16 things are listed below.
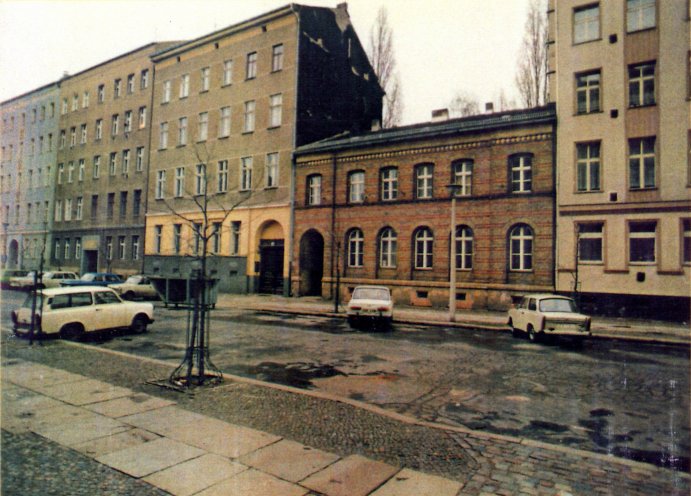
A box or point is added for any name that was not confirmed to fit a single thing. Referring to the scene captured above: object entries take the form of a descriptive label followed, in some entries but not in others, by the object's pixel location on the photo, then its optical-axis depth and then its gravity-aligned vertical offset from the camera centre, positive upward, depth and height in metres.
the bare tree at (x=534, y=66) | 31.41 +15.01
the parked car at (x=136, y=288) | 25.58 -1.45
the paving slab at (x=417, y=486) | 4.45 -2.21
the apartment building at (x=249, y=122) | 31.00 +10.97
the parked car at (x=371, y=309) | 16.95 -1.52
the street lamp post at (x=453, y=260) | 18.83 +0.53
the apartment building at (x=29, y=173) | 48.53 +9.88
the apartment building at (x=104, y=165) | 39.97 +9.50
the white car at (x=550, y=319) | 13.56 -1.38
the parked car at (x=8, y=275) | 33.89 -1.19
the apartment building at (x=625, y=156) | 19.42 +5.59
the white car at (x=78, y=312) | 12.91 -1.54
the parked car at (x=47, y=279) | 28.30 -1.27
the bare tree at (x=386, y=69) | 39.75 +18.16
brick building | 22.27 +3.48
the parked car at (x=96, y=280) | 25.58 -1.08
